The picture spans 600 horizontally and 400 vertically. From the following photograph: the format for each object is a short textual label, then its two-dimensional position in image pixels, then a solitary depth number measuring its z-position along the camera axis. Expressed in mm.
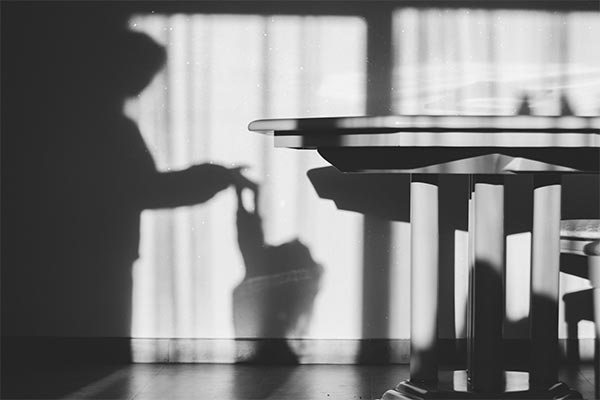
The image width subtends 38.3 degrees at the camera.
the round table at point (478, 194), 2006
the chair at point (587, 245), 2217
